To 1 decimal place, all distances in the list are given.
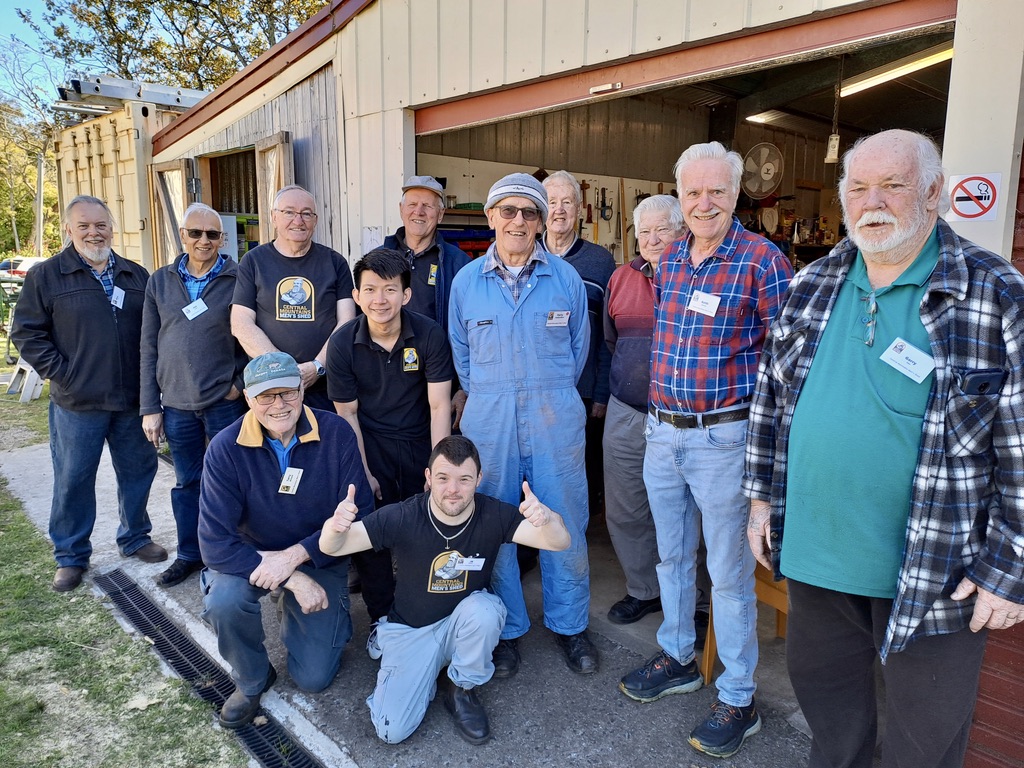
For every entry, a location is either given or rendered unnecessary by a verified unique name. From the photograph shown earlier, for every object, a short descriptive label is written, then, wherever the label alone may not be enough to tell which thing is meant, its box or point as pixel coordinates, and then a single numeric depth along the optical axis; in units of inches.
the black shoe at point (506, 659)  107.9
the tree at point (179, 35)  638.5
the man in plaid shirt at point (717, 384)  87.1
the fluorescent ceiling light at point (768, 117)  289.6
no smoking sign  81.7
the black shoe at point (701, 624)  117.0
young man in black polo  108.1
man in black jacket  134.0
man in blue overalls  103.7
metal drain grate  91.6
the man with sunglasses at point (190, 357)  133.9
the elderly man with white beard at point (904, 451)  58.0
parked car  661.3
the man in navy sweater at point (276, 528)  97.7
